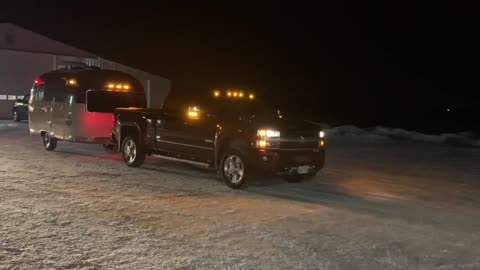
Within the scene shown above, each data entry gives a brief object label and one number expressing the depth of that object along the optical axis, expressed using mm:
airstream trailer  14258
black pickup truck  10133
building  33375
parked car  29752
